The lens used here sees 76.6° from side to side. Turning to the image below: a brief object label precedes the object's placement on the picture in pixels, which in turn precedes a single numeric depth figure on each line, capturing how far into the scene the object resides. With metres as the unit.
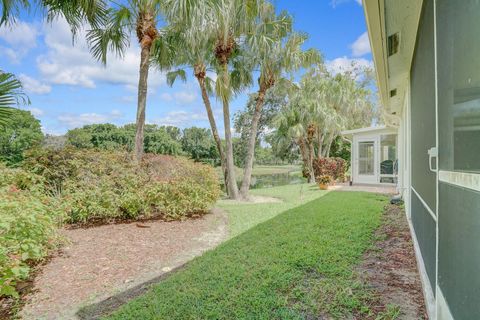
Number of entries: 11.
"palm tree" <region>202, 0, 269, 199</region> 9.19
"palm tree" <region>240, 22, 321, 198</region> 10.48
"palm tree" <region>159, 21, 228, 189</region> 8.34
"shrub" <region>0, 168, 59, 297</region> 3.12
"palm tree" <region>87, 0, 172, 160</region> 8.05
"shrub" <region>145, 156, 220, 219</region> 7.37
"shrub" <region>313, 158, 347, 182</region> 17.20
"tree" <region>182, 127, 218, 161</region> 33.16
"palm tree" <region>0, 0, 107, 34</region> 6.09
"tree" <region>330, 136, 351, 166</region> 22.11
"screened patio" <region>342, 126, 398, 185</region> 13.63
